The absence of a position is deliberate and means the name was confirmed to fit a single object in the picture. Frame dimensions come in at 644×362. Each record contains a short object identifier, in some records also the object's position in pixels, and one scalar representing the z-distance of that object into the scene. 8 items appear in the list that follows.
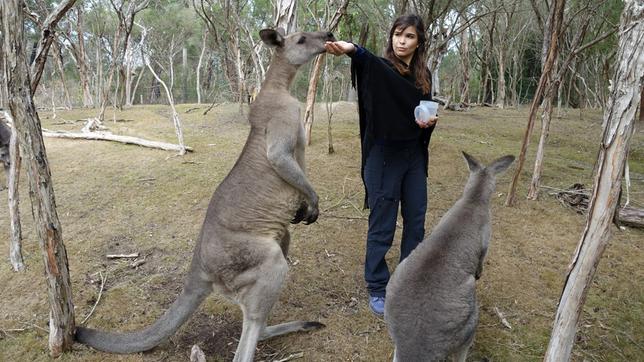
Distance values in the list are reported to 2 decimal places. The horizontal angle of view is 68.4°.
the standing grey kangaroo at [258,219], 2.83
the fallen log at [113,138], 7.89
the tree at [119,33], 8.80
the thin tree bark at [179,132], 7.37
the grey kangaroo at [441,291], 2.37
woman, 3.08
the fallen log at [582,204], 4.82
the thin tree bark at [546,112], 4.95
